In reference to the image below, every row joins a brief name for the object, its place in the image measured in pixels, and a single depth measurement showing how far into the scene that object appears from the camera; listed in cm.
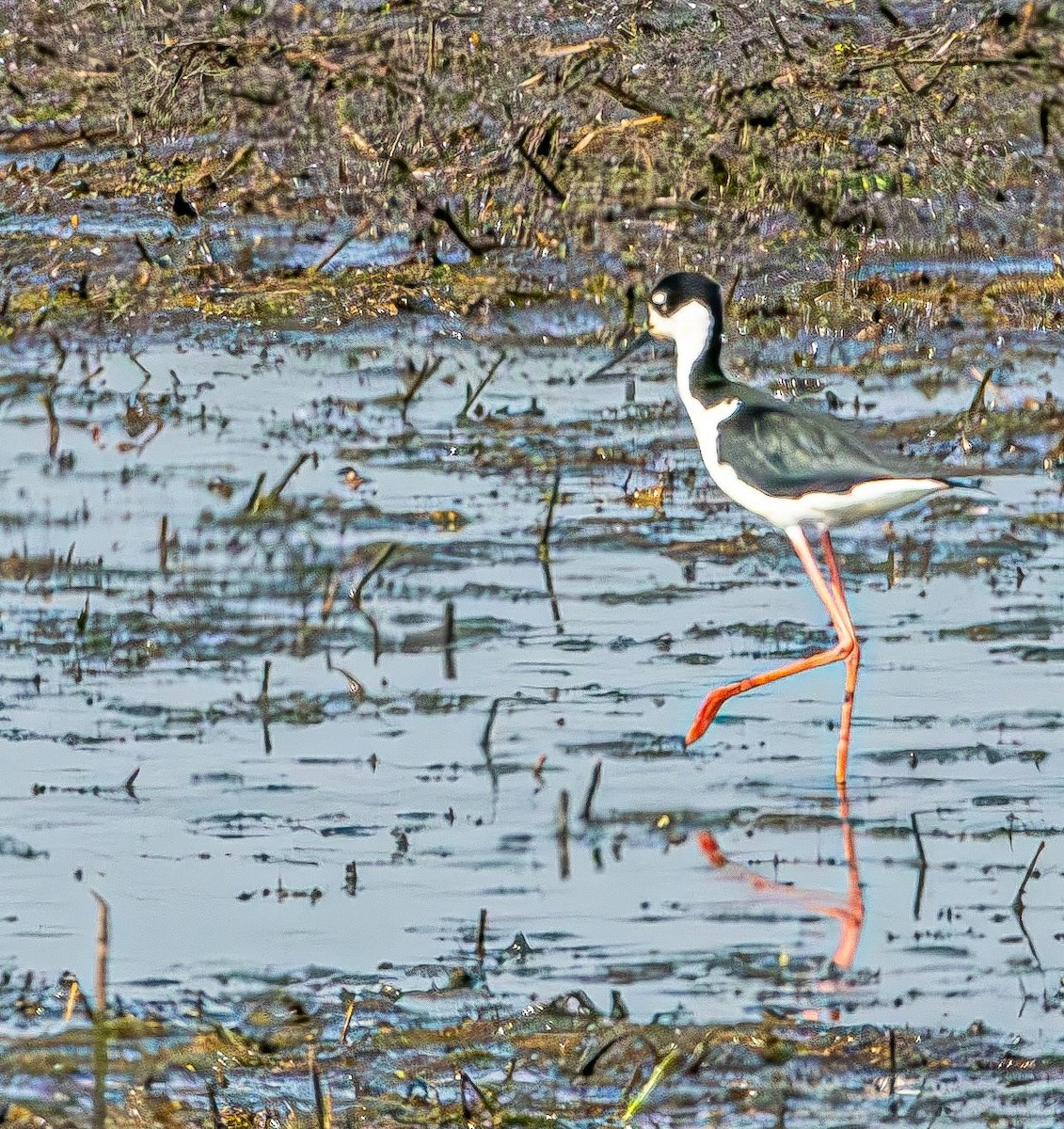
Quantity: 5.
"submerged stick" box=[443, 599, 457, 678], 1491
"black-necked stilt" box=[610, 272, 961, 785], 1412
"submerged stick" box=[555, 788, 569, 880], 1213
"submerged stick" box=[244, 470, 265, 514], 1745
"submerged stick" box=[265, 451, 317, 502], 1759
